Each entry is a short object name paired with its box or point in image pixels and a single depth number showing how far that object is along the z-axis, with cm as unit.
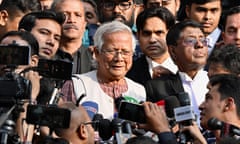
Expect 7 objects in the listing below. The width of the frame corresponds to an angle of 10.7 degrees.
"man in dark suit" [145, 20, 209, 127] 1287
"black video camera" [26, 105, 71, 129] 916
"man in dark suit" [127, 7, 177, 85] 1351
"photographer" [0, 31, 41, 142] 979
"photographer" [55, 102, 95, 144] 1018
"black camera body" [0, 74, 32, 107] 911
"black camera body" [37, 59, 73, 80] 1019
